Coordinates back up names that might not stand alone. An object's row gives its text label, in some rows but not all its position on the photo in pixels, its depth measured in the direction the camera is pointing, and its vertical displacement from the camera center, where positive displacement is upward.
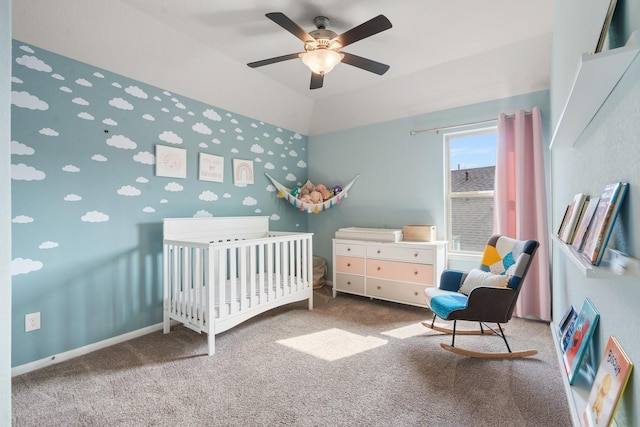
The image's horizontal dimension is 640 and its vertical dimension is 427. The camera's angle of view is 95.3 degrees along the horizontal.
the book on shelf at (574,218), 1.17 -0.02
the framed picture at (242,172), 3.27 +0.49
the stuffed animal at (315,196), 3.79 +0.23
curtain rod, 2.78 +0.94
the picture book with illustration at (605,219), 0.77 -0.02
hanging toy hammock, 3.70 +0.20
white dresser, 2.92 -0.59
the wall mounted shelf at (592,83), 0.66 +0.36
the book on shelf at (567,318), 1.56 -0.60
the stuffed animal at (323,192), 3.89 +0.30
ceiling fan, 1.67 +1.08
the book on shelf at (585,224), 0.98 -0.04
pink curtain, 2.57 +0.15
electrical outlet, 1.92 -0.70
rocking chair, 1.96 -0.56
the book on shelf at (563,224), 1.42 -0.05
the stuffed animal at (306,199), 3.76 +0.20
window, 3.04 +0.29
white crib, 2.20 -0.53
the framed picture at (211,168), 2.93 +0.49
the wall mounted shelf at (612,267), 0.65 -0.14
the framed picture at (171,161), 2.59 +0.49
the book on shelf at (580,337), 1.18 -0.55
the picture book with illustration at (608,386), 0.79 -0.52
